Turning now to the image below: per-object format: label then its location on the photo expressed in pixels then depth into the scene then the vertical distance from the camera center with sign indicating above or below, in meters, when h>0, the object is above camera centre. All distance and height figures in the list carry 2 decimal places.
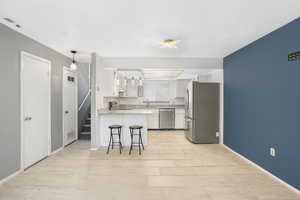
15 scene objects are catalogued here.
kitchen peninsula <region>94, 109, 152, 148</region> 4.39 -0.63
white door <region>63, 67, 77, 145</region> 4.32 -0.18
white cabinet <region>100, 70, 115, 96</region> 4.75 +0.46
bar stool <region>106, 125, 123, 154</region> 4.03 -0.90
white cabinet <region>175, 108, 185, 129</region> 6.71 -0.78
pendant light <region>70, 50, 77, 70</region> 3.95 +0.80
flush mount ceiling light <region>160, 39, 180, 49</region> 3.10 +1.09
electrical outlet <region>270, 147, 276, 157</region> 2.67 -0.86
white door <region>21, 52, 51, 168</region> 2.92 -0.19
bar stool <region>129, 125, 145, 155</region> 4.03 -0.89
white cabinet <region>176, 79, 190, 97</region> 7.05 +0.47
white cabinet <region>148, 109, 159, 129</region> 6.71 -0.87
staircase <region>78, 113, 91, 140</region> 5.20 -1.04
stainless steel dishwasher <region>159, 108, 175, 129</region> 6.68 -0.78
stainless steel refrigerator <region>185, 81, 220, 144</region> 4.66 -0.37
